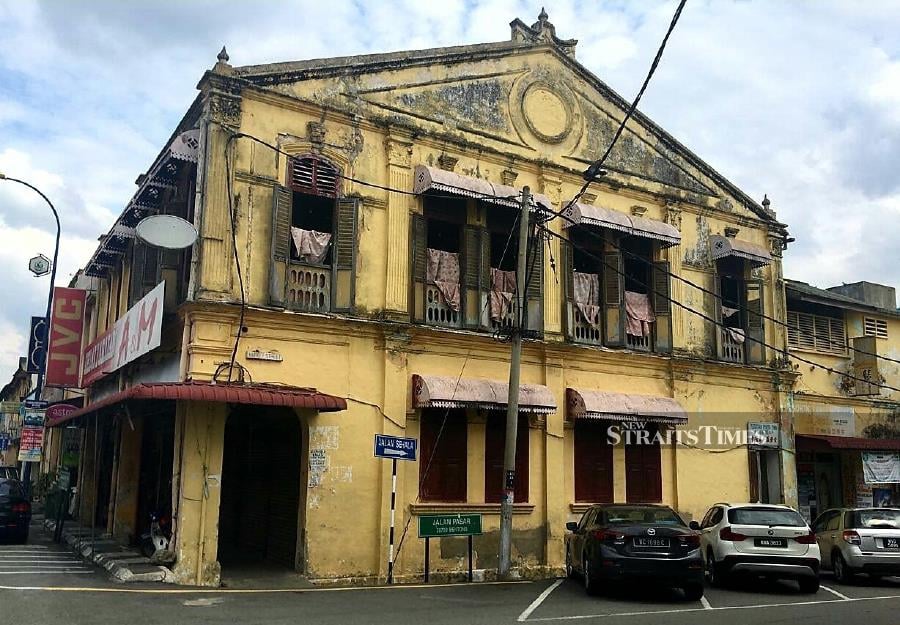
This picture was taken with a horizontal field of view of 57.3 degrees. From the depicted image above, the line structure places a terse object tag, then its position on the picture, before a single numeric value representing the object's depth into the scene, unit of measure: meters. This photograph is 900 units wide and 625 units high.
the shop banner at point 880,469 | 22.44
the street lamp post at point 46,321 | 23.41
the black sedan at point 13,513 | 18.14
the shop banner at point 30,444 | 26.33
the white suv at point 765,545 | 13.40
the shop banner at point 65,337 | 22.42
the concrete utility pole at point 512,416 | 14.23
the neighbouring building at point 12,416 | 45.36
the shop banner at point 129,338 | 14.48
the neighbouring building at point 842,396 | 22.86
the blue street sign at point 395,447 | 13.85
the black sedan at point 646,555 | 12.05
